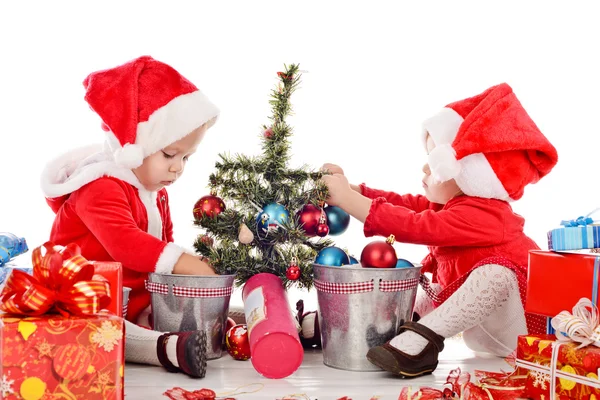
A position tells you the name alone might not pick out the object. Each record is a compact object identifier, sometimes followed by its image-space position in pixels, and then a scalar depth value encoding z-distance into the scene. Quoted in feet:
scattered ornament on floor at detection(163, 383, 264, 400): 4.05
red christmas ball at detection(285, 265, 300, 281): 5.40
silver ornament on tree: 5.39
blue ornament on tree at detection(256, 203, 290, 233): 5.38
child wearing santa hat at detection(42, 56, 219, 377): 5.41
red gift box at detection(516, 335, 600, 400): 3.86
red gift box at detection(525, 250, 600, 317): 4.20
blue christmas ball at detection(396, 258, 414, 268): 5.18
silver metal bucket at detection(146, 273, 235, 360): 5.15
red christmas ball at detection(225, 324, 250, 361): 5.30
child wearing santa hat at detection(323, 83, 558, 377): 5.50
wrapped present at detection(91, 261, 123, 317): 4.14
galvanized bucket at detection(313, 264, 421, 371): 4.94
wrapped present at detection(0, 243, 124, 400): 3.46
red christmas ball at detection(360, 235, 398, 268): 5.04
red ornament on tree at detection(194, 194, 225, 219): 5.49
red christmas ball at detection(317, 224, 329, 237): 5.53
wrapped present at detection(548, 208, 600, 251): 4.41
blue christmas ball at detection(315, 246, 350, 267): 5.16
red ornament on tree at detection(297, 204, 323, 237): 5.49
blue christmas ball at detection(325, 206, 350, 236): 5.69
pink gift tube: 4.56
